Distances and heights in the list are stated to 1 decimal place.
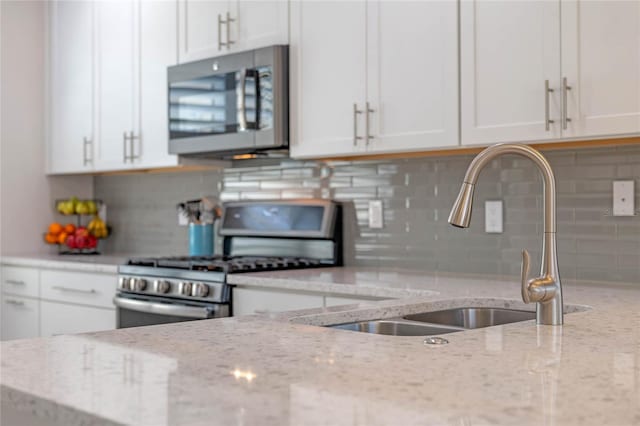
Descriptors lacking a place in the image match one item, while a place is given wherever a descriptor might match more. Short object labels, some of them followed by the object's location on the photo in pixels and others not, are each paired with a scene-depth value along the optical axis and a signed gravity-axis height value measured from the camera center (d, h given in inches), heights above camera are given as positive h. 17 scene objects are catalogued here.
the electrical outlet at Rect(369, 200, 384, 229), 144.5 -1.6
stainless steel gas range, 134.2 -9.7
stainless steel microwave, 139.4 +17.5
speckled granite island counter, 40.5 -9.8
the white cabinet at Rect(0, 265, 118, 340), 159.8 -19.3
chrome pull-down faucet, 68.9 -4.1
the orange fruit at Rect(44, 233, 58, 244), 195.6 -7.7
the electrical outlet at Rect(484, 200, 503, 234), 128.0 -1.9
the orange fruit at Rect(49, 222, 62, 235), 195.3 -5.4
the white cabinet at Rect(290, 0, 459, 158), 119.1 +19.1
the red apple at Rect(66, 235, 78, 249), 192.1 -8.3
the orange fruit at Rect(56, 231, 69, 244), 193.6 -7.4
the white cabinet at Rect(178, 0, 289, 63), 142.2 +31.4
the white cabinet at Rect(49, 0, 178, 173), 165.8 +25.6
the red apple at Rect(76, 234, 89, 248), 192.1 -8.1
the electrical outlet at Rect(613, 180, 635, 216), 113.6 +0.9
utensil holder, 168.7 -6.9
